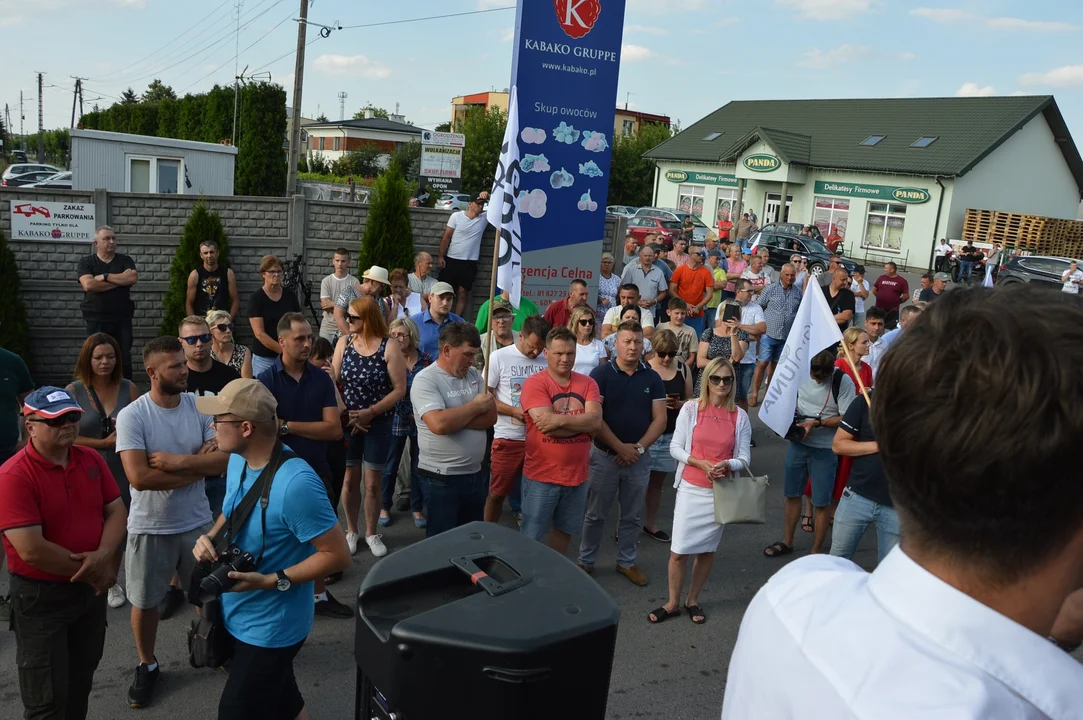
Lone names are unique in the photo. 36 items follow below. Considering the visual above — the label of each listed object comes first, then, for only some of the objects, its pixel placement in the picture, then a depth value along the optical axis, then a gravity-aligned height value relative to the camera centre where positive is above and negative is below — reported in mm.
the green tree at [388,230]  11516 -231
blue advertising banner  8734 +1046
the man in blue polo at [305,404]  5324 -1277
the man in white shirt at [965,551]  866 -327
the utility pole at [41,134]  61909 +3649
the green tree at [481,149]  46219 +3974
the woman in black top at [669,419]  6934 -1533
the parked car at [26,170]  36216 +590
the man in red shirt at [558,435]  5602 -1390
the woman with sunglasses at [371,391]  6234 -1334
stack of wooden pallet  32781 +1394
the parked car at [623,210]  35519 +1010
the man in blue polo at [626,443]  6055 -1514
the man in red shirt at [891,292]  15398 -674
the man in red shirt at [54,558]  3486 -1582
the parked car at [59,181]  27834 +148
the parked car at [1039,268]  24000 +4
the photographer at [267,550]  3268 -1371
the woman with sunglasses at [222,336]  6422 -1054
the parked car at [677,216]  31084 +803
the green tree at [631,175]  50969 +3575
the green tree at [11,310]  9453 -1461
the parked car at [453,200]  33500 +783
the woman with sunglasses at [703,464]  5566 -1486
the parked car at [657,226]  28859 +360
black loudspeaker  1856 -958
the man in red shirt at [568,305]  8695 -809
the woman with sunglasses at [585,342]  7133 -972
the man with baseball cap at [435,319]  7562 -931
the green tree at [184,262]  10344 -816
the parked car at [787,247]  26078 +9
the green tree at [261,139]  29719 +2250
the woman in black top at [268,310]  8273 -1074
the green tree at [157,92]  77250 +9505
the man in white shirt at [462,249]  11977 -430
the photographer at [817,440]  6555 -1494
